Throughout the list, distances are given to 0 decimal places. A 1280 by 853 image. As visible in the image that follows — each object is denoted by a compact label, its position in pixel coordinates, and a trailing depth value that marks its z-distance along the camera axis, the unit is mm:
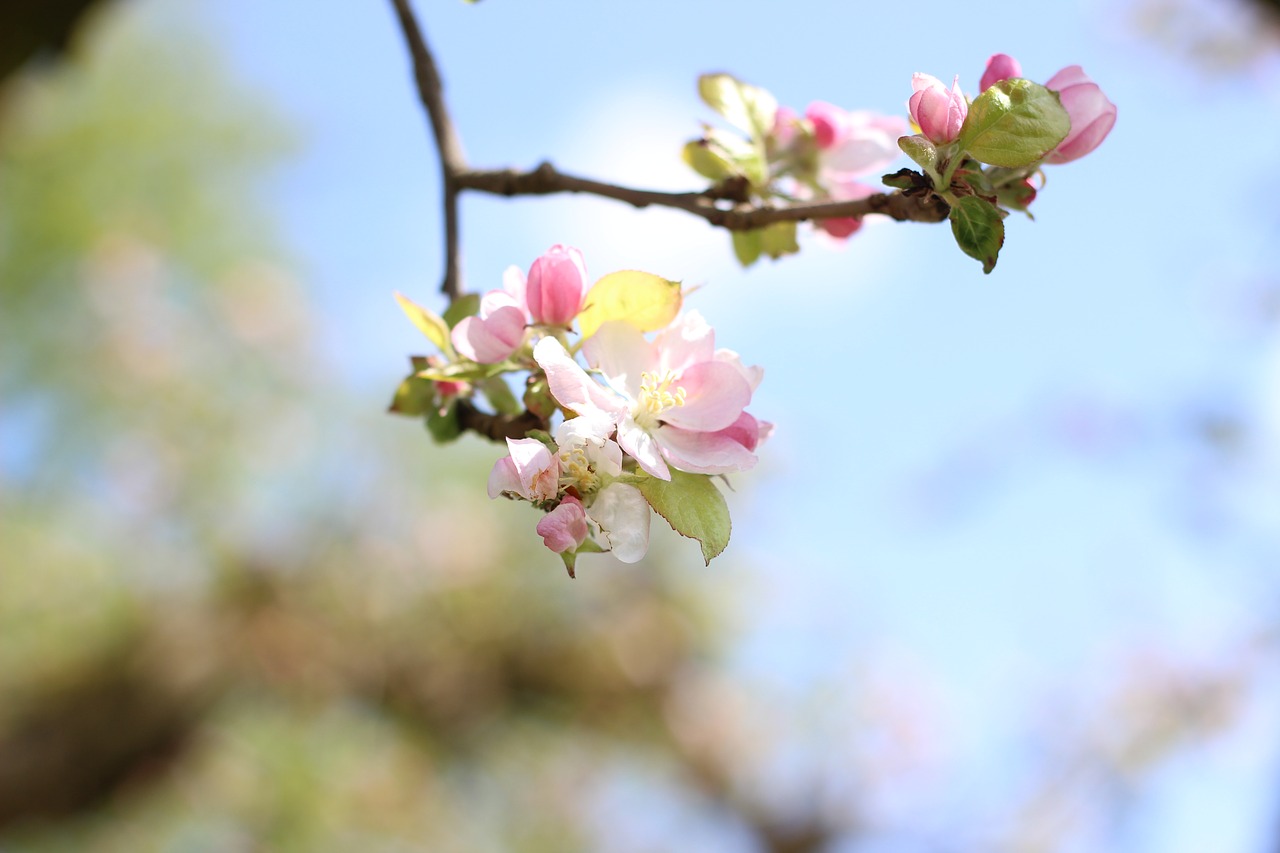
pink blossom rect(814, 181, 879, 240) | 908
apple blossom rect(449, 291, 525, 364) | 855
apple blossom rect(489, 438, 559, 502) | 824
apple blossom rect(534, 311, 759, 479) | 829
